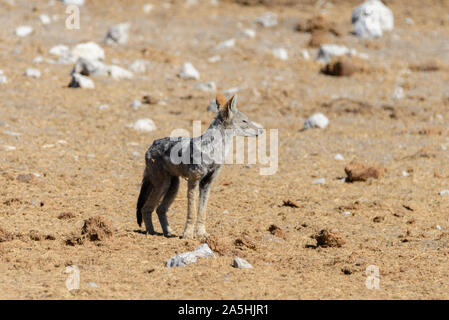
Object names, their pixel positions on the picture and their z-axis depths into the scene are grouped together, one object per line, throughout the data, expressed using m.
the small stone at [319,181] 10.97
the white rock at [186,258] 6.65
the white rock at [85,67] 16.09
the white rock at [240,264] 6.73
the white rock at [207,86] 16.20
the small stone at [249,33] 21.16
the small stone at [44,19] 21.22
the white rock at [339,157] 12.30
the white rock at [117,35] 19.58
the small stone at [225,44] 19.73
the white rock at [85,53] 17.30
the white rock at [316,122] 14.16
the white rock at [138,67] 17.16
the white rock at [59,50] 17.84
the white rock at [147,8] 23.62
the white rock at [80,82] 15.37
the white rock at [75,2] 23.48
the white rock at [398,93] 16.50
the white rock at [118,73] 16.42
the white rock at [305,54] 19.45
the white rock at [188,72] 16.92
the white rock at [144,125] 13.22
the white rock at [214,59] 18.74
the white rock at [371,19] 21.73
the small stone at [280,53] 19.33
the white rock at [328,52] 19.22
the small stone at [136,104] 14.50
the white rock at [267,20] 22.53
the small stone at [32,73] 15.87
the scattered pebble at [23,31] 19.64
